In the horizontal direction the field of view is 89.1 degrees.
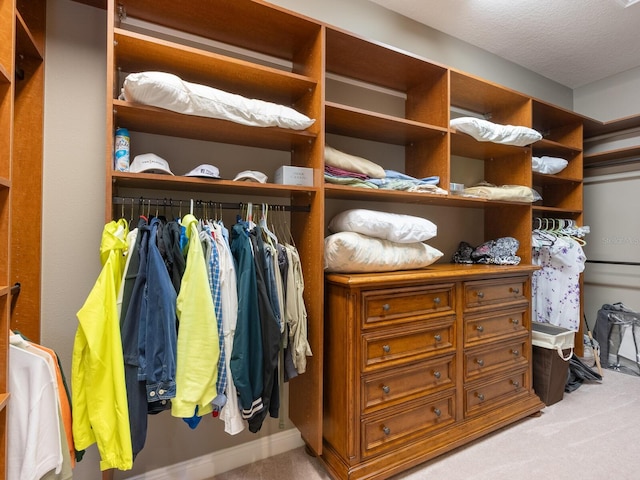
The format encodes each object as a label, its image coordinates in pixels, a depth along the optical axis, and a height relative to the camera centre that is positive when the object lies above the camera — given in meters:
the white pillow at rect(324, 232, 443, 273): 1.60 -0.07
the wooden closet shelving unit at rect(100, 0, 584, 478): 1.45 +0.34
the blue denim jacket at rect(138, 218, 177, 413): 1.17 -0.35
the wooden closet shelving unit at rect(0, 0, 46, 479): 1.29 +0.29
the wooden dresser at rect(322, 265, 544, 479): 1.53 -0.65
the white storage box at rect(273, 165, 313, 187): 1.54 +0.31
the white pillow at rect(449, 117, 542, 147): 1.99 +0.71
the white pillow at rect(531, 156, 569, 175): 2.59 +0.64
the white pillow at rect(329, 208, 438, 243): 1.69 +0.09
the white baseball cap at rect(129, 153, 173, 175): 1.28 +0.30
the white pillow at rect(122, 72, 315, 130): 1.19 +0.56
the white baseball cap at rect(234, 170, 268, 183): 1.45 +0.29
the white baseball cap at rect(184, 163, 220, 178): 1.34 +0.29
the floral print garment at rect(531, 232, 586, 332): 2.72 -0.33
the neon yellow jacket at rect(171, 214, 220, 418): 1.22 -0.39
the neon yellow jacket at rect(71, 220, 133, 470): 1.12 -0.50
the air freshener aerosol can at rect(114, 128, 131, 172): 1.29 +0.36
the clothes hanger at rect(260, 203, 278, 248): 1.53 +0.05
